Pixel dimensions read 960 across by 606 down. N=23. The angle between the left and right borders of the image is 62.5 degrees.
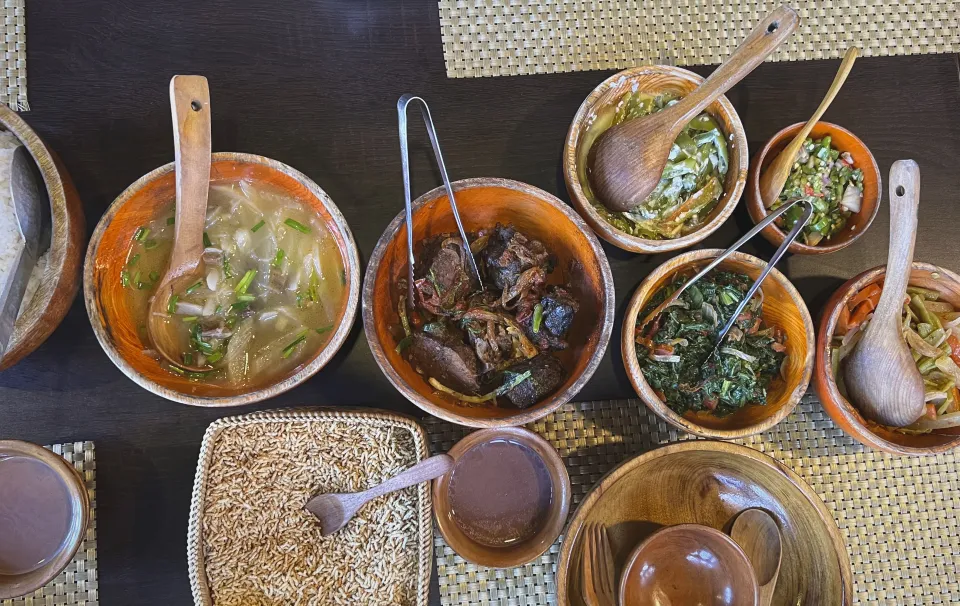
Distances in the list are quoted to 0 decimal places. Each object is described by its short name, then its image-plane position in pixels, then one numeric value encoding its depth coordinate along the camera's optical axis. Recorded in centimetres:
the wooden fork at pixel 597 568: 67
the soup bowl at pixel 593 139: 68
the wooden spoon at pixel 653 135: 61
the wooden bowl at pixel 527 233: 62
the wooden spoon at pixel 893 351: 64
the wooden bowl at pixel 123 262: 62
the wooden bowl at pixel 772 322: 67
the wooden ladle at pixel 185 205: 62
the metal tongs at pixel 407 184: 58
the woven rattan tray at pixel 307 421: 65
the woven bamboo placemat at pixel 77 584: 70
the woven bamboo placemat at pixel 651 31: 78
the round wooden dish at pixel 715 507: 66
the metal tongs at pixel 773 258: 66
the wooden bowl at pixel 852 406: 68
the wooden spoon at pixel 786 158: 70
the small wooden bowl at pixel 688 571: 65
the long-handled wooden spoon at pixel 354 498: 62
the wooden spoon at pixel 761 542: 68
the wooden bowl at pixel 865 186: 73
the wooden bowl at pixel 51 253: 63
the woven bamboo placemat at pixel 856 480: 75
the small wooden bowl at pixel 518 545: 67
